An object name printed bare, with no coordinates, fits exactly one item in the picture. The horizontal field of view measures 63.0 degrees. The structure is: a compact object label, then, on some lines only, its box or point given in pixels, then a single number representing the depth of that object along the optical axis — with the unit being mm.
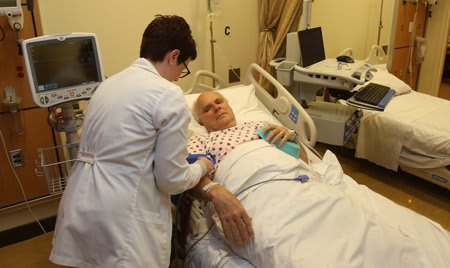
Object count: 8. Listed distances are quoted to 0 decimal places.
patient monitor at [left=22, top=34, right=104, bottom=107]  1636
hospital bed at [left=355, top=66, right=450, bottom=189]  2629
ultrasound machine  2568
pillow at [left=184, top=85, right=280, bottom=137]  2277
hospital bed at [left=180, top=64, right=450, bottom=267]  1271
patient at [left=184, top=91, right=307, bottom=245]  1396
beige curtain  3094
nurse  1206
